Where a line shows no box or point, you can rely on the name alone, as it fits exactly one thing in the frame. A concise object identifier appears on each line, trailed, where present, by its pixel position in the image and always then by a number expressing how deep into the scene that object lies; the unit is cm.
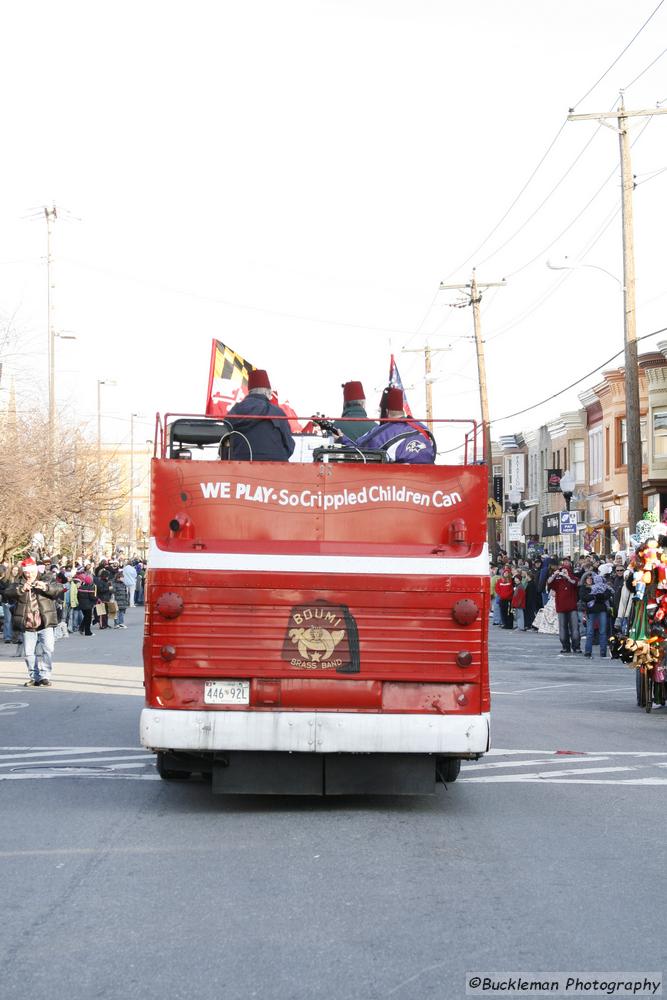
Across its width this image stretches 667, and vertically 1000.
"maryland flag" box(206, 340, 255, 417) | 1244
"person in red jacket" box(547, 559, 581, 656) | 2725
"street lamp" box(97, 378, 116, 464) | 5031
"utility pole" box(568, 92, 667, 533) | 2748
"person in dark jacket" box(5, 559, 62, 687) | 1934
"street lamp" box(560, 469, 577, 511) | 4049
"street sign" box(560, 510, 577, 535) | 3691
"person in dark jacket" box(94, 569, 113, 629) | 3715
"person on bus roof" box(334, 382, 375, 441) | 1114
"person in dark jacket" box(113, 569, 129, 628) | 4250
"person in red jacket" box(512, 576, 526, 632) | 3909
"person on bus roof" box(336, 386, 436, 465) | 984
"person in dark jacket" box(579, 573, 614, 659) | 2698
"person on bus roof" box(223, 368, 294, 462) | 977
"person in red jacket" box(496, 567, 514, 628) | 3928
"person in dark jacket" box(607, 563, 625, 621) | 2705
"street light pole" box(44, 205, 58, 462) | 4484
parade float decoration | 1598
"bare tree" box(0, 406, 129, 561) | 3278
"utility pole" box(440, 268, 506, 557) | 4403
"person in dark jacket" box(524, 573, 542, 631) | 3903
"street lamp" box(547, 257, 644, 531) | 2738
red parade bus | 898
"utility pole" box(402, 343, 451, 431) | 5659
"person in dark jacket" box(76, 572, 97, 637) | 3438
